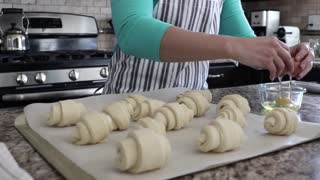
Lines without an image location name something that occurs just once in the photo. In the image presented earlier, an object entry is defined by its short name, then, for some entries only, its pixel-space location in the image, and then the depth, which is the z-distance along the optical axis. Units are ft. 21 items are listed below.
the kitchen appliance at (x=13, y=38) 6.91
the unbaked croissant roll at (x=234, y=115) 2.52
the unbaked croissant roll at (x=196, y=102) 2.85
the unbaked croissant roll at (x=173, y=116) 2.46
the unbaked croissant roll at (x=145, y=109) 2.73
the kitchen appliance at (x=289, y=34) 8.43
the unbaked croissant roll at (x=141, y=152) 1.72
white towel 1.65
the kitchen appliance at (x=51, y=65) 5.82
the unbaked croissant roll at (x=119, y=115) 2.46
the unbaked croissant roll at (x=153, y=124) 2.24
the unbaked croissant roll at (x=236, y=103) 2.81
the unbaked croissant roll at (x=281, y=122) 2.33
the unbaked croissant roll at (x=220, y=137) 2.01
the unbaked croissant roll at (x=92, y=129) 2.14
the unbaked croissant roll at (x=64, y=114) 2.52
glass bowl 3.22
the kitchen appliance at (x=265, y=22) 8.93
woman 2.70
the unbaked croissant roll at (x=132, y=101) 2.75
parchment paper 1.81
